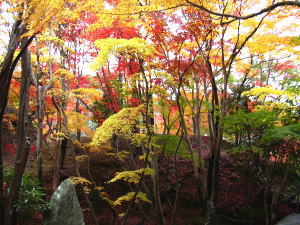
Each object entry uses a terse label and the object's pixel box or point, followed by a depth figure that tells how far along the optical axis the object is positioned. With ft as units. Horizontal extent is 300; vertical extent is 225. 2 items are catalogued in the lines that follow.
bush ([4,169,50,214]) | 18.58
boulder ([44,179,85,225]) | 20.98
